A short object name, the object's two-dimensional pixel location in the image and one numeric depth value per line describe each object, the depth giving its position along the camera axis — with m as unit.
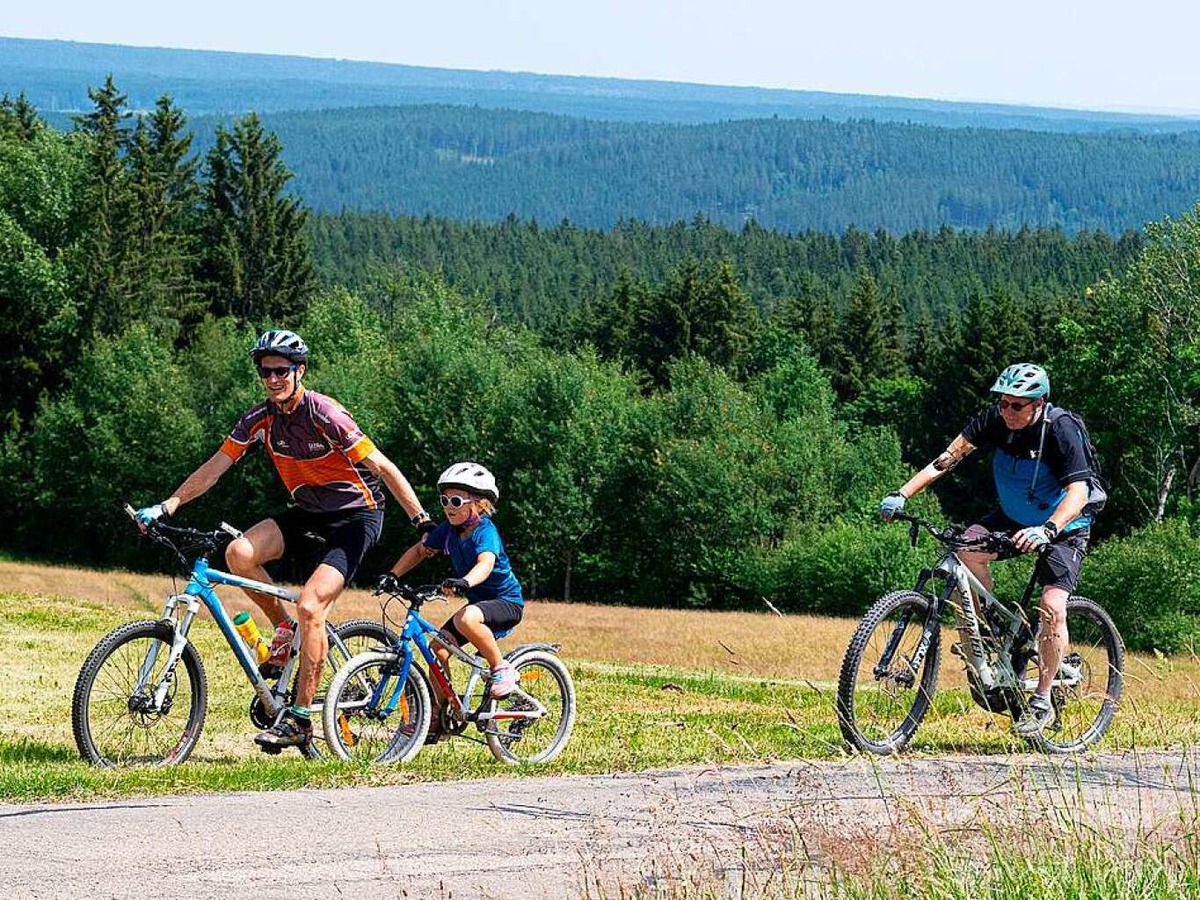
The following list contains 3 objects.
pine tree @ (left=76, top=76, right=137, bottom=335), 77.44
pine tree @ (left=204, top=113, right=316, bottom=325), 87.19
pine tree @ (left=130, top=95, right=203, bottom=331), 79.69
